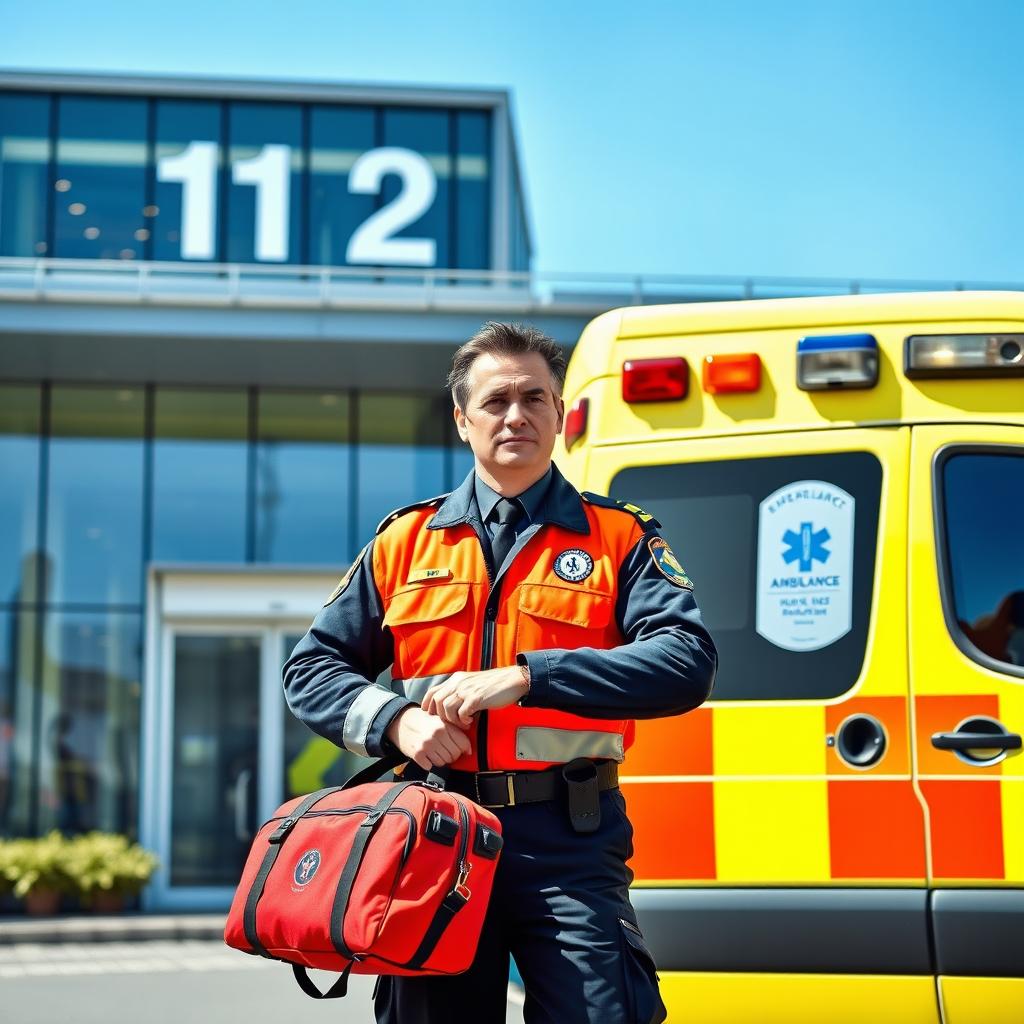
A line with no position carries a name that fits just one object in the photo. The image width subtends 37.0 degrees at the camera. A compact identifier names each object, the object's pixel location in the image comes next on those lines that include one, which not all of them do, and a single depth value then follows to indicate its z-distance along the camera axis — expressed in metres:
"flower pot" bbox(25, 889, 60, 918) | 14.27
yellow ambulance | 3.89
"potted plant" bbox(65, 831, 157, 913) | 14.25
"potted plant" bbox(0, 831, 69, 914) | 14.17
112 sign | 18.97
